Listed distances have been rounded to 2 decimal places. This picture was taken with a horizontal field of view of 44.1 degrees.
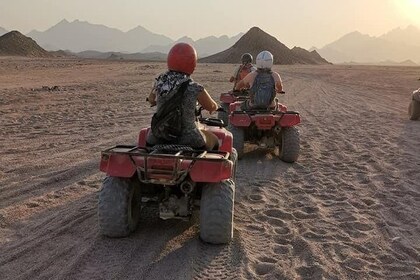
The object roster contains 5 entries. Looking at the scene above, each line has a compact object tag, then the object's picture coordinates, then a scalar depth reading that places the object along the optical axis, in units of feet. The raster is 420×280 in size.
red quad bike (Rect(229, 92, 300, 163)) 26.40
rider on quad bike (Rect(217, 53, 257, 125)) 38.34
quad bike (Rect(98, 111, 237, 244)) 14.60
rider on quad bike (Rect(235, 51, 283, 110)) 28.17
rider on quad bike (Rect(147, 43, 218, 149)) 15.93
